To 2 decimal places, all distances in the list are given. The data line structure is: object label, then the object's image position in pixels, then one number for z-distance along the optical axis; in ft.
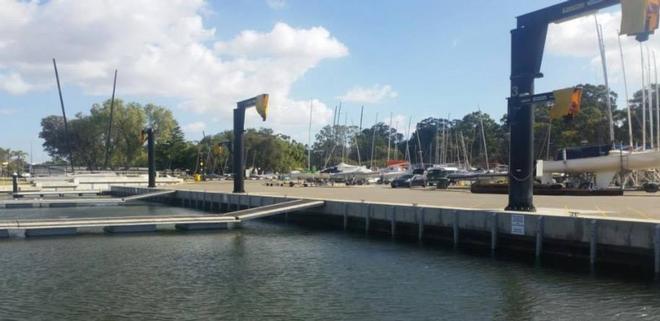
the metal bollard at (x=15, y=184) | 228.45
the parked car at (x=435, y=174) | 208.23
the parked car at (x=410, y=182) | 208.74
